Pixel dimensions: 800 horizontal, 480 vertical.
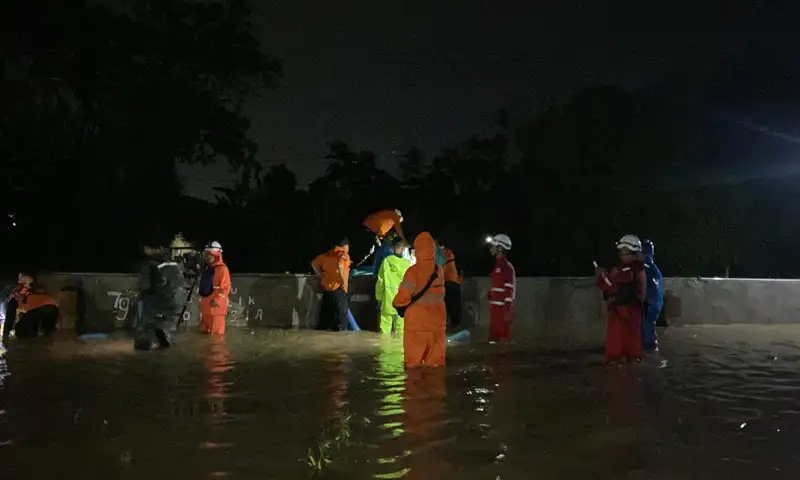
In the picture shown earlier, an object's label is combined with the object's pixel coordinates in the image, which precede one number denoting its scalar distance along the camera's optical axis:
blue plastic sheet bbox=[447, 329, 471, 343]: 14.02
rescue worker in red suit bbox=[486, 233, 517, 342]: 13.71
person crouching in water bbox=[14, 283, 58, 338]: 14.16
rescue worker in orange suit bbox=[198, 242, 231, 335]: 14.59
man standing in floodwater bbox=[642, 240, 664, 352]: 12.77
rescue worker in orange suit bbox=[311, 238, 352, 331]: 15.54
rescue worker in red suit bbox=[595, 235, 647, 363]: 11.19
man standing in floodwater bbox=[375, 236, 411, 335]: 14.86
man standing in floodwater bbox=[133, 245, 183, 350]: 12.52
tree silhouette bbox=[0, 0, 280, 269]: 24.38
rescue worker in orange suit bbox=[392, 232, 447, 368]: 10.34
